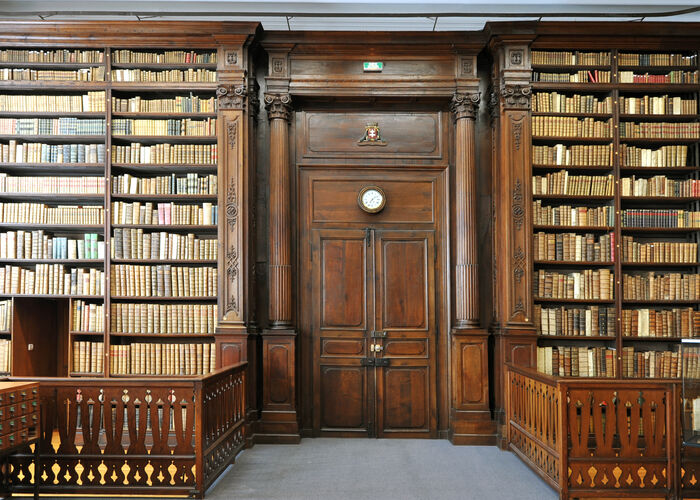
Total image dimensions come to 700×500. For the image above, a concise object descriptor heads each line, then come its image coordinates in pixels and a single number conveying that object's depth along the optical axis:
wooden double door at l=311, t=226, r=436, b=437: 6.62
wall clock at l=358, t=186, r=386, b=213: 6.69
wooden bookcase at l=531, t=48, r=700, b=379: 6.36
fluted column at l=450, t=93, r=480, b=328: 6.41
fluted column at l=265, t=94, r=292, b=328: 6.43
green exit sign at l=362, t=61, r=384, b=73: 6.57
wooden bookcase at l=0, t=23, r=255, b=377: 6.33
